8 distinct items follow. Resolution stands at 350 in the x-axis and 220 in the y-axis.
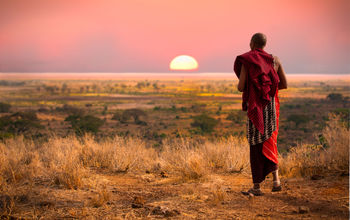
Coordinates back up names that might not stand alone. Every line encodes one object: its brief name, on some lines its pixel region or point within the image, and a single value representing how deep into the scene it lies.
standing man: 4.61
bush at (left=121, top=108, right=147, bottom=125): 31.59
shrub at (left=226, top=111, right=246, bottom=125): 32.62
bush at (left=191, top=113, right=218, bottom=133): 27.53
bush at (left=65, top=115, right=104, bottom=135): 24.55
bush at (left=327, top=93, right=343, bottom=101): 52.24
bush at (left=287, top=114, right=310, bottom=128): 30.51
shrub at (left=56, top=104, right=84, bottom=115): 38.56
